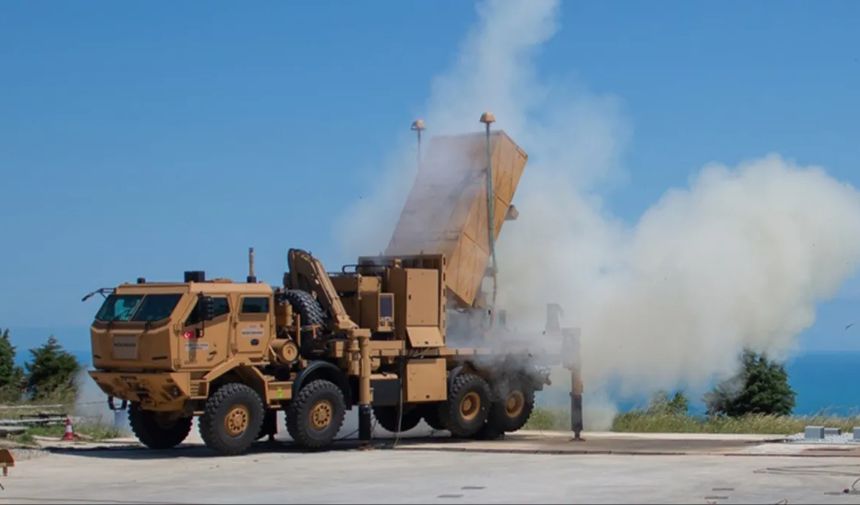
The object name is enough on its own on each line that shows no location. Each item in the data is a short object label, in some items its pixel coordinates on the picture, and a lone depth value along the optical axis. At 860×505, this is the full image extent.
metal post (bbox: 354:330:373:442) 29.30
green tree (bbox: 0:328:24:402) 51.10
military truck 27.28
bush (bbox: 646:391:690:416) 37.41
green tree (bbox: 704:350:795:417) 53.41
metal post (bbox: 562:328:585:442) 30.03
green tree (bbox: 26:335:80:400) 51.40
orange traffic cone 31.94
